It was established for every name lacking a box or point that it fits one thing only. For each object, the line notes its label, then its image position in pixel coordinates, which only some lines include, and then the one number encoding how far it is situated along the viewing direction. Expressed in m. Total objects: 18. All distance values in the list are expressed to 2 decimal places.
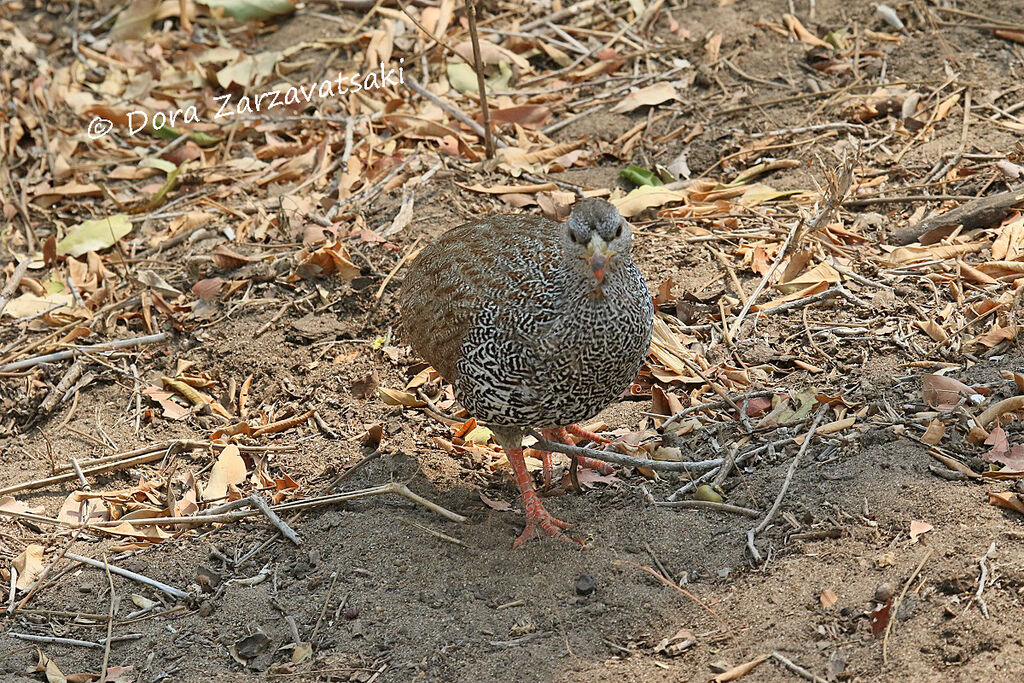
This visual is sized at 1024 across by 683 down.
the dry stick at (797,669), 6.86
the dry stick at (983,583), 6.96
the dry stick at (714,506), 8.45
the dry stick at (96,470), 10.03
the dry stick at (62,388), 11.07
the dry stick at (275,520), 9.14
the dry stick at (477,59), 12.33
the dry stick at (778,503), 8.09
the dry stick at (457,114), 13.59
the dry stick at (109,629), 8.00
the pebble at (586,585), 8.28
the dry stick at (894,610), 6.90
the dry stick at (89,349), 11.34
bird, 8.44
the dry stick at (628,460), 8.72
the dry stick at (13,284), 12.45
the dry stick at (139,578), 8.77
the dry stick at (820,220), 10.66
